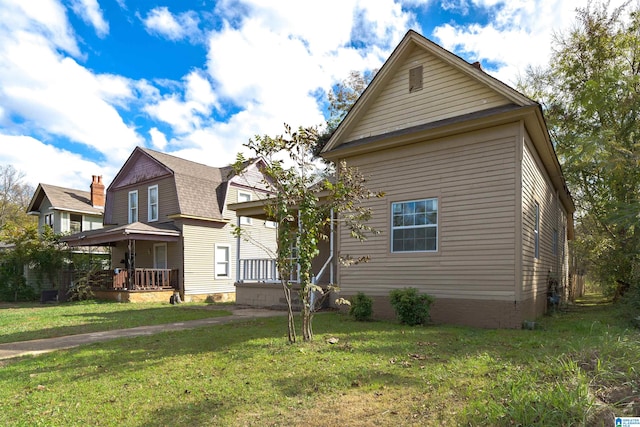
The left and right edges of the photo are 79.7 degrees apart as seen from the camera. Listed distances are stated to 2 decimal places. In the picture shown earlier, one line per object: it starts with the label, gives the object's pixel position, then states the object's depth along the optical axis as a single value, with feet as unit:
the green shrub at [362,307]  31.53
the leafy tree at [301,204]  21.91
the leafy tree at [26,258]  66.59
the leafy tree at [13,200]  114.62
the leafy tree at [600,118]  40.60
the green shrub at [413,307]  28.84
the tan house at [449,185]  28.12
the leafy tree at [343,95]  80.33
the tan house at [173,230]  59.57
